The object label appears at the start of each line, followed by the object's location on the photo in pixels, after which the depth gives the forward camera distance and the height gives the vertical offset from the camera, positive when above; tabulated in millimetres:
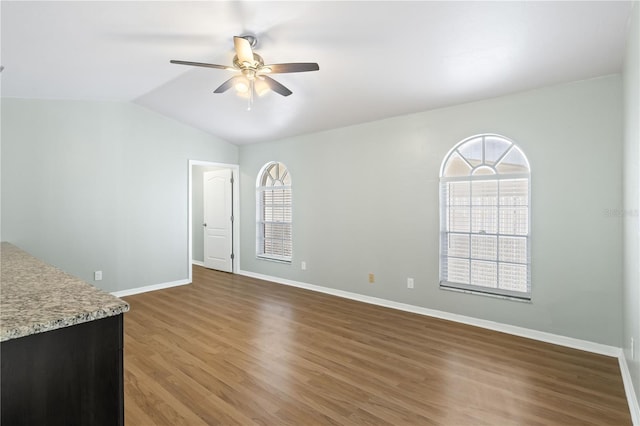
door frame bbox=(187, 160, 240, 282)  6551 -100
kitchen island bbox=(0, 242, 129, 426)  1017 -492
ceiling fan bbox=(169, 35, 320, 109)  2592 +1171
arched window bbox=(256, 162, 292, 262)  5902 -20
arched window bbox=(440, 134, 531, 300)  3543 -72
